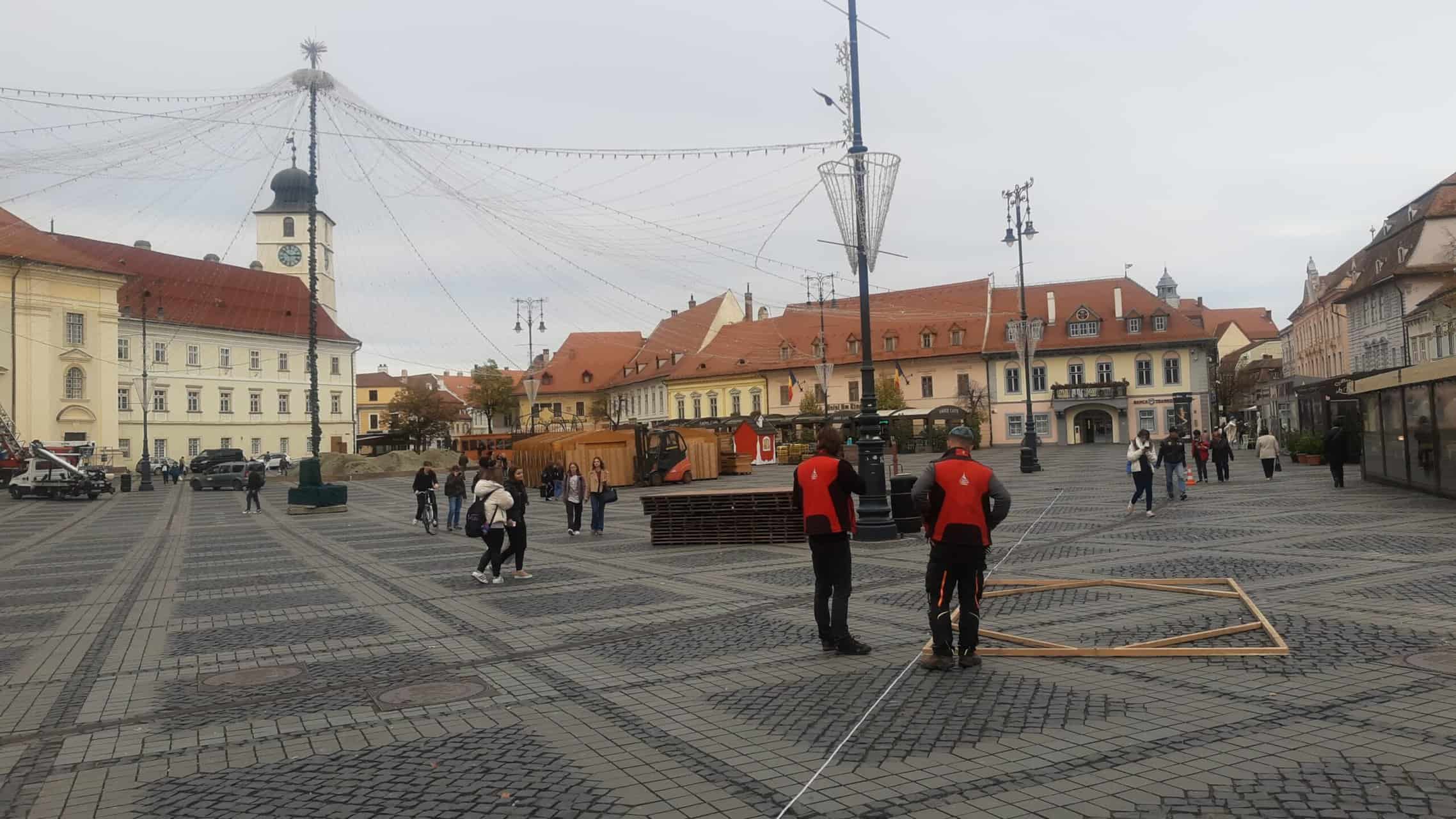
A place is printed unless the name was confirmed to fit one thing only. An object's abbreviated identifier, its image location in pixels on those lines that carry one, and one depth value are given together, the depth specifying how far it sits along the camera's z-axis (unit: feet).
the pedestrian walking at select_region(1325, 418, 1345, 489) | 78.02
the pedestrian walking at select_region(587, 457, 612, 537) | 63.26
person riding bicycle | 71.00
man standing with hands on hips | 23.71
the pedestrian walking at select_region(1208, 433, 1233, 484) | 89.51
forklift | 125.39
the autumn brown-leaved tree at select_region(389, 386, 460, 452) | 278.46
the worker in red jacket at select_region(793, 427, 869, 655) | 25.70
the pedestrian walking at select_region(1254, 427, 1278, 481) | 89.61
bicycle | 70.49
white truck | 132.46
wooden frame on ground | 23.90
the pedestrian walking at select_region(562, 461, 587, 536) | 63.72
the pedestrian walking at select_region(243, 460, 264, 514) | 98.58
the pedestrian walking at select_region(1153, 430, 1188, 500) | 68.84
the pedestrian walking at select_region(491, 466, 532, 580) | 41.47
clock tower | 299.38
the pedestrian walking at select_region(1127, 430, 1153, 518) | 60.80
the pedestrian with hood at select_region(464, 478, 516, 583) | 40.98
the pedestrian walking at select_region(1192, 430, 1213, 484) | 89.66
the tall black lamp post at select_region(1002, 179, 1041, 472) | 112.37
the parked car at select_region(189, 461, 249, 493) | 159.22
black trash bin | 54.08
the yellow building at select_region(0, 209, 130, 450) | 181.78
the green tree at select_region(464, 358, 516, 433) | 266.16
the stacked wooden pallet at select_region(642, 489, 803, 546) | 53.72
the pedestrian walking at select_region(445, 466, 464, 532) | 72.18
